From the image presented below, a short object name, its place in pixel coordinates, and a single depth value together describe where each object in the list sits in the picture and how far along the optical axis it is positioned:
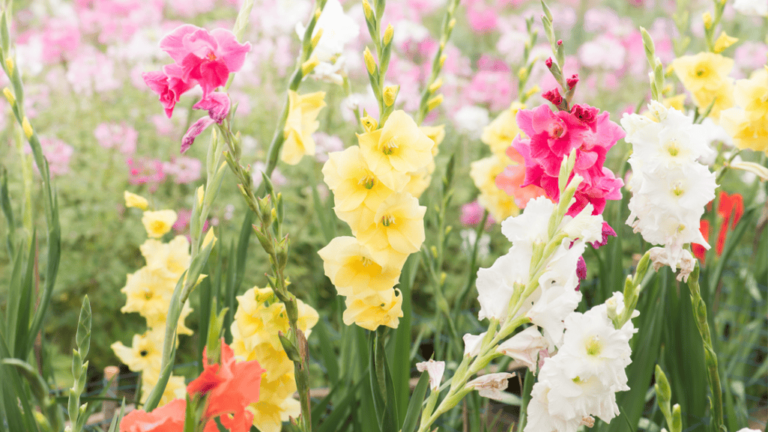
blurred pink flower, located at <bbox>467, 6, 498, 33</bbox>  4.08
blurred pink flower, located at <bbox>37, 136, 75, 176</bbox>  2.02
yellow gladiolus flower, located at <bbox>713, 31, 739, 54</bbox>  1.31
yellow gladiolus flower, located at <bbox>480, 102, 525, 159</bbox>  1.48
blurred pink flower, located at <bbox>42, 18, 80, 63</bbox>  2.50
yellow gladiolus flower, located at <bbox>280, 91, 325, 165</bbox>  0.98
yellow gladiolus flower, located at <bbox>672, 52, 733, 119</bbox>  1.29
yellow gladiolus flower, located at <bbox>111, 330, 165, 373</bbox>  1.20
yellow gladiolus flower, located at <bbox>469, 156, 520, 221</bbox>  1.53
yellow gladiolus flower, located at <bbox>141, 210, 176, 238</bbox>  1.18
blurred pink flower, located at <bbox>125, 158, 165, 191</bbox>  1.93
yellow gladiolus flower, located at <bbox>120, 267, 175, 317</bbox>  1.17
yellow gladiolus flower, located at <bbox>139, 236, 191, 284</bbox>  1.17
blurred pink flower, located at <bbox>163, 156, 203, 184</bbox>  2.08
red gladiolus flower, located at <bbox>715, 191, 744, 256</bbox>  1.94
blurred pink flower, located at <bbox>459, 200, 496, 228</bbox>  2.45
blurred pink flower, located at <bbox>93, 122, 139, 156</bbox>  2.15
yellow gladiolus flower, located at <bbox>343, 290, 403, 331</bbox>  0.79
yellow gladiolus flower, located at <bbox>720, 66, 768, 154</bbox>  1.05
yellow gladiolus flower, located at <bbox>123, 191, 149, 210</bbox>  1.16
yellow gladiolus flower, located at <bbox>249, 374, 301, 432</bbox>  0.90
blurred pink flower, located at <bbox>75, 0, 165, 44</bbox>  2.75
